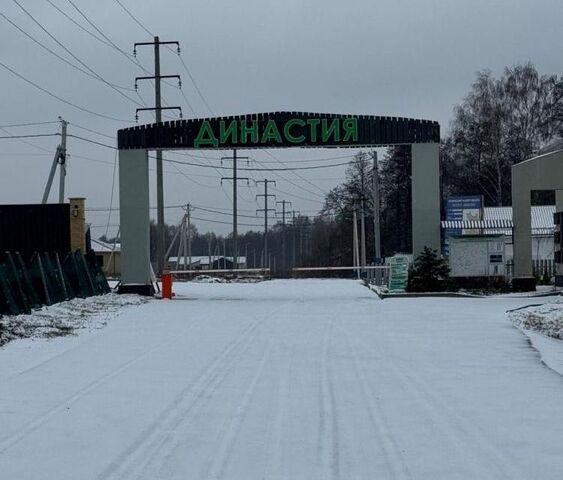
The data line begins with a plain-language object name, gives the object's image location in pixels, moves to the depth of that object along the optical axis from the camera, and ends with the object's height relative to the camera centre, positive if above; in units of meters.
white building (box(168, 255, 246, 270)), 137.69 +1.37
